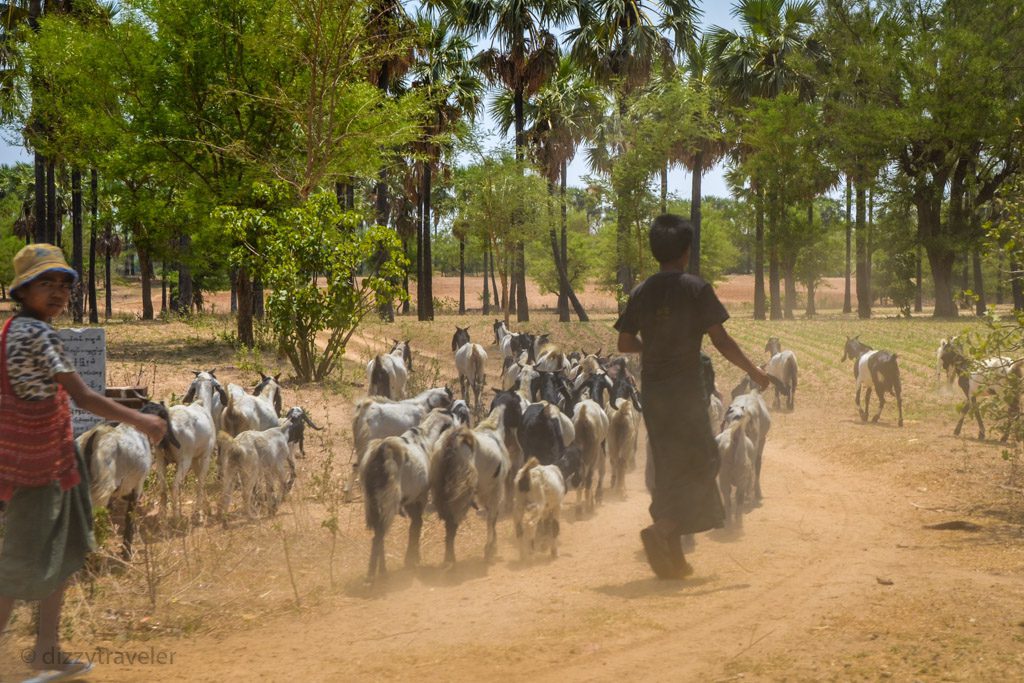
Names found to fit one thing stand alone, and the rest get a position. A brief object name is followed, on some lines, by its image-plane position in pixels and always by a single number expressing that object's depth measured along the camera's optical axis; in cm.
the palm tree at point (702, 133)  3862
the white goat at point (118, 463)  707
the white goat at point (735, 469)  839
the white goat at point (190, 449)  862
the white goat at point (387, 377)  1373
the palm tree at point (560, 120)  3866
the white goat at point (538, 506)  764
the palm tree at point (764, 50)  4219
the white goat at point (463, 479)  742
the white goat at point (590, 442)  956
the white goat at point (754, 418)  924
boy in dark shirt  616
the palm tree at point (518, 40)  3359
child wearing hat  450
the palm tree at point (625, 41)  3359
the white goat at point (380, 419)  987
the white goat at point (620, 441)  1028
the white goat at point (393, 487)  705
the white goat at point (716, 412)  1147
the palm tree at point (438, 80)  3594
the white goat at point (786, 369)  1720
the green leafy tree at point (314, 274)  1638
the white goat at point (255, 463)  860
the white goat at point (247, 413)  999
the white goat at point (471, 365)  1653
